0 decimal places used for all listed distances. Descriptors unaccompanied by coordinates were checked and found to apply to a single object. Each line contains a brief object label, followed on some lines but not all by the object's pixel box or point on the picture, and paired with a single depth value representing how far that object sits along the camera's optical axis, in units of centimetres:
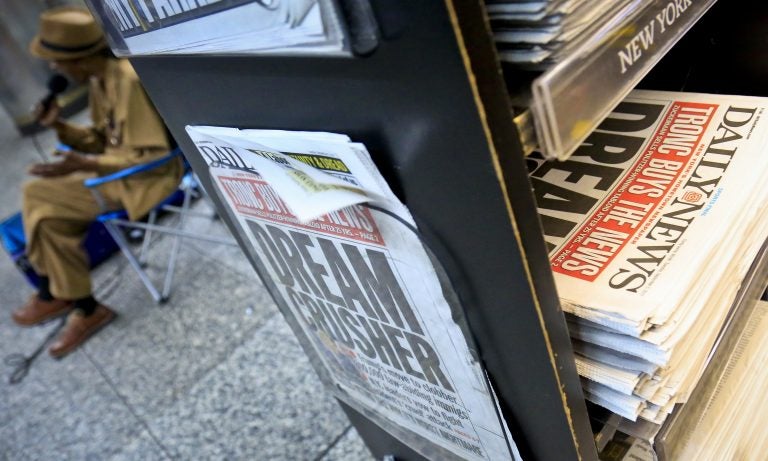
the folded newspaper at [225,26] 31
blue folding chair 187
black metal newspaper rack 31
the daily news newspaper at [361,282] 43
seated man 197
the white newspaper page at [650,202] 46
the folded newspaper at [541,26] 31
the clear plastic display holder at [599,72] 32
